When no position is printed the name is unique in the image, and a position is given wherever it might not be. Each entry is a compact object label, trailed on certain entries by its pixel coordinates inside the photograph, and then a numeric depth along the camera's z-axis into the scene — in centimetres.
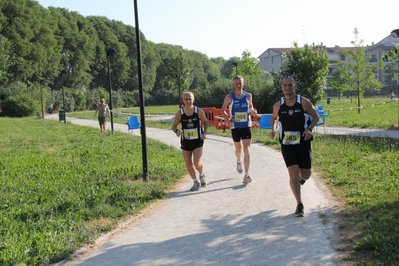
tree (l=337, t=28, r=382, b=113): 3052
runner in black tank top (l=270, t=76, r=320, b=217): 605
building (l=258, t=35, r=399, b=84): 10025
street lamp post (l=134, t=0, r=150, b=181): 843
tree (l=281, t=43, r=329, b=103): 2903
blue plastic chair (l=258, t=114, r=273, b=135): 1573
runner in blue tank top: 834
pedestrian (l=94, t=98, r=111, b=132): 2136
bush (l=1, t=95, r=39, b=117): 4949
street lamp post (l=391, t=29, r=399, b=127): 1072
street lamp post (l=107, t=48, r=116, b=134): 1897
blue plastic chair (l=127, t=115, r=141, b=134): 1889
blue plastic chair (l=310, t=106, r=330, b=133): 1682
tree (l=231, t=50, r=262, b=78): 6119
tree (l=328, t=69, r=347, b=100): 3089
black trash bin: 3524
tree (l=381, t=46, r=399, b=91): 8351
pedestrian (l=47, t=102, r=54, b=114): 5621
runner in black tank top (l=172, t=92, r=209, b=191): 780
